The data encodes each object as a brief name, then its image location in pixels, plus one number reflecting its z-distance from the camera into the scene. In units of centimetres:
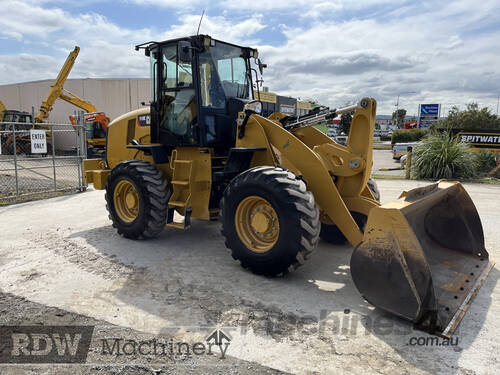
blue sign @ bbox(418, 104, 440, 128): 5272
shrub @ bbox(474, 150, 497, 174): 1420
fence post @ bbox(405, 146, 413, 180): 1358
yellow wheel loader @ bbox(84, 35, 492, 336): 353
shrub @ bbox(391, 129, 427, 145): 3594
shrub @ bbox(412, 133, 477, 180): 1305
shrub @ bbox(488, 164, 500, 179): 1356
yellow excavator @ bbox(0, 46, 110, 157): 2111
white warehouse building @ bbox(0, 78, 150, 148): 2647
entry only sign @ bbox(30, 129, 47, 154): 996
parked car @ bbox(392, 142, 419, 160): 2204
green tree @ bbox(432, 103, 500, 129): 2952
